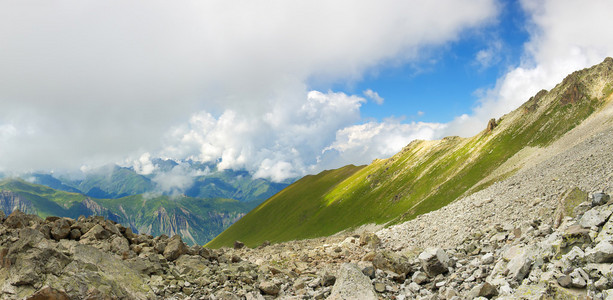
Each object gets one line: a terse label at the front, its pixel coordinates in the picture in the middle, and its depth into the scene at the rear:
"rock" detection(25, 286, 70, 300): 14.45
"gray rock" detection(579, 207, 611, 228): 12.34
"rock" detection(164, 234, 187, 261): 25.70
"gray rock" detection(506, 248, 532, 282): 11.48
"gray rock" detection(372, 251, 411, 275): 18.67
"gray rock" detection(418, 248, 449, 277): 16.47
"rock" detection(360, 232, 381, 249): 37.69
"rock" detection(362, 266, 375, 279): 18.00
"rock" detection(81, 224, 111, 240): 26.50
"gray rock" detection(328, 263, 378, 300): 15.32
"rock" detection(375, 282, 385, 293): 16.05
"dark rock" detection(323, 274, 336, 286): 18.17
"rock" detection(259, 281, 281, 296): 18.89
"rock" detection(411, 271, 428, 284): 16.25
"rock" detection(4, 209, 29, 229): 27.39
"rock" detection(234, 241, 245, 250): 60.60
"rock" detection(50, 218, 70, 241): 26.45
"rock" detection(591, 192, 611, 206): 15.99
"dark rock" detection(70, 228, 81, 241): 27.28
